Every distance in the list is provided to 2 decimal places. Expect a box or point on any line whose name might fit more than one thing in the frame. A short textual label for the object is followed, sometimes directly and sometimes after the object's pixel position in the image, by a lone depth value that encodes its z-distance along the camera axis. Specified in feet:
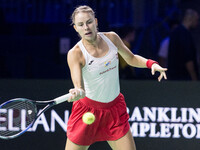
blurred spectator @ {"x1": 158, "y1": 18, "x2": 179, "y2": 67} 44.24
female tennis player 24.48
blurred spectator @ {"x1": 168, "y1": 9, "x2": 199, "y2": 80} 37.27
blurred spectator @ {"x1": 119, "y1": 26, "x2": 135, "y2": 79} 43.42
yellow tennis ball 24.18
